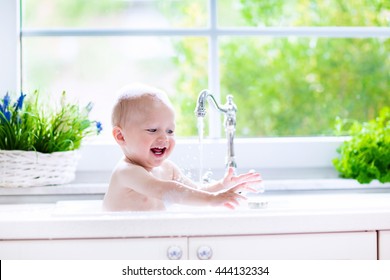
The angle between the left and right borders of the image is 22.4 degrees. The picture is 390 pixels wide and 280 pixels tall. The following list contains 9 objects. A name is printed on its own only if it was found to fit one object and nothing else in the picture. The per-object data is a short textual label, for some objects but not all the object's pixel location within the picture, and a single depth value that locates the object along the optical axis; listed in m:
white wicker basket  2.57
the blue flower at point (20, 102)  2.57
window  2.91
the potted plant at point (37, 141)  2.58
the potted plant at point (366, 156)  2.71
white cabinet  2.19
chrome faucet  2.66
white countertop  2.18
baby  2.40
